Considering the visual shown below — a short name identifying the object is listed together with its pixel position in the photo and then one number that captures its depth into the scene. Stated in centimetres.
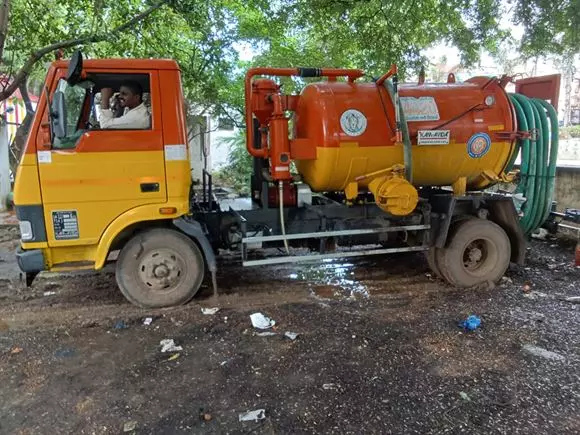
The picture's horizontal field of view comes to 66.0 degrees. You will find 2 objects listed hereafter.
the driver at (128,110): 413
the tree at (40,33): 598
